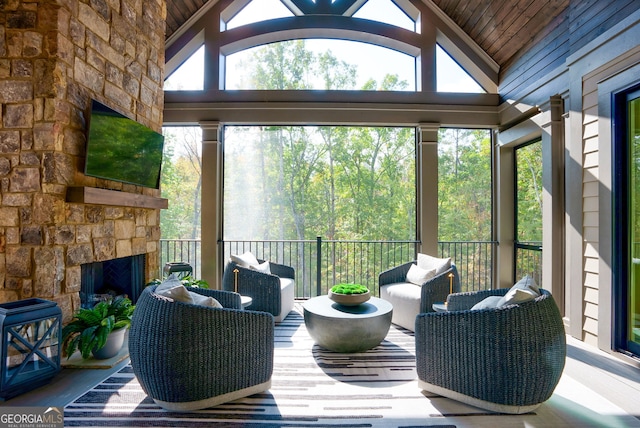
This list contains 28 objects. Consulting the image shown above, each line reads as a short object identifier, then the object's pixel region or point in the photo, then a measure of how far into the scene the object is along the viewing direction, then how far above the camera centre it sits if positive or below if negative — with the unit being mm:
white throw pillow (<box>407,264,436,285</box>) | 3514 -608
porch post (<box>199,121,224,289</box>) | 4633 +180
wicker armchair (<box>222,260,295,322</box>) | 3479 -755
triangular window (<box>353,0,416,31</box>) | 4820 +3025
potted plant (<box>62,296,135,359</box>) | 2328 -815
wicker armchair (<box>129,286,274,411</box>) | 1779 -742
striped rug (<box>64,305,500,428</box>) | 1794 -1113
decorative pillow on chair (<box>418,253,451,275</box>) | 3498 -496
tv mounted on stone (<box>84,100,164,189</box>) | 2648 +641
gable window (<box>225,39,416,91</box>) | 4867 +2287
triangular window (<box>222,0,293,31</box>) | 4801 +3027
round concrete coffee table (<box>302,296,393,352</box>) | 2625 -872
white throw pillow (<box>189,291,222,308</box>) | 1989 -501
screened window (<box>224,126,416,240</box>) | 5125 +634
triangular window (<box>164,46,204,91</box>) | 4789 +2109
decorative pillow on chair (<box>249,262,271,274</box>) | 3834 -577
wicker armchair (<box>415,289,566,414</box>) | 1779 -750
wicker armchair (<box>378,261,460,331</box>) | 3232 -775
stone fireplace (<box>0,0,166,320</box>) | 2334 +547
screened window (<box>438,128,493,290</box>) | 4977 +401
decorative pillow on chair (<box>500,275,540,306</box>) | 1869 -430
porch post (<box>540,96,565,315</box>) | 3512 +229
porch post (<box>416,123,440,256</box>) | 4672 +429
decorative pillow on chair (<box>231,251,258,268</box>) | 3758 -481
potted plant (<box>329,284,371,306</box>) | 2844 -662
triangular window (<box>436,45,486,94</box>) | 4836 +2109
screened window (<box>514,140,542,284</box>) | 4133 +119
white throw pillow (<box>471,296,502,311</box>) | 1997 -521
